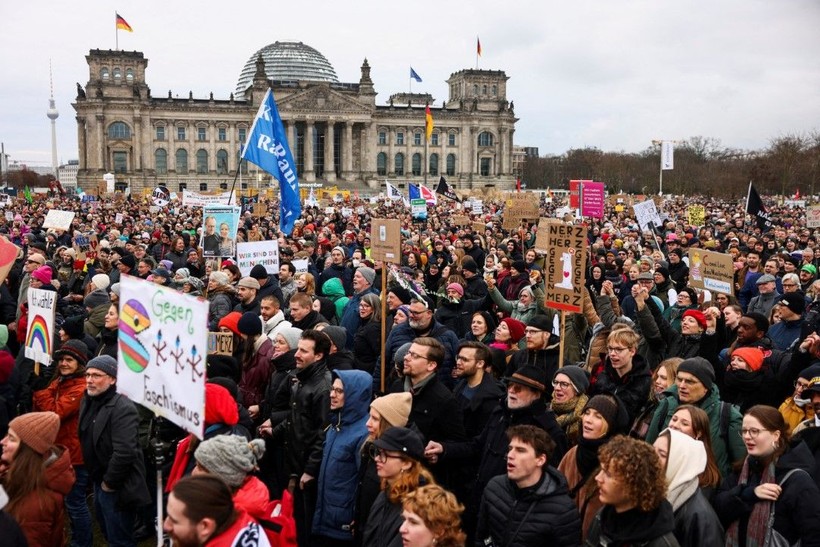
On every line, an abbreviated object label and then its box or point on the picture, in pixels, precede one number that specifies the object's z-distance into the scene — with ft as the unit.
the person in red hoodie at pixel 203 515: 10.69
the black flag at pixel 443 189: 102.80
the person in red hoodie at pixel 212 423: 15.02
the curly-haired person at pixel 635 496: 11.76
